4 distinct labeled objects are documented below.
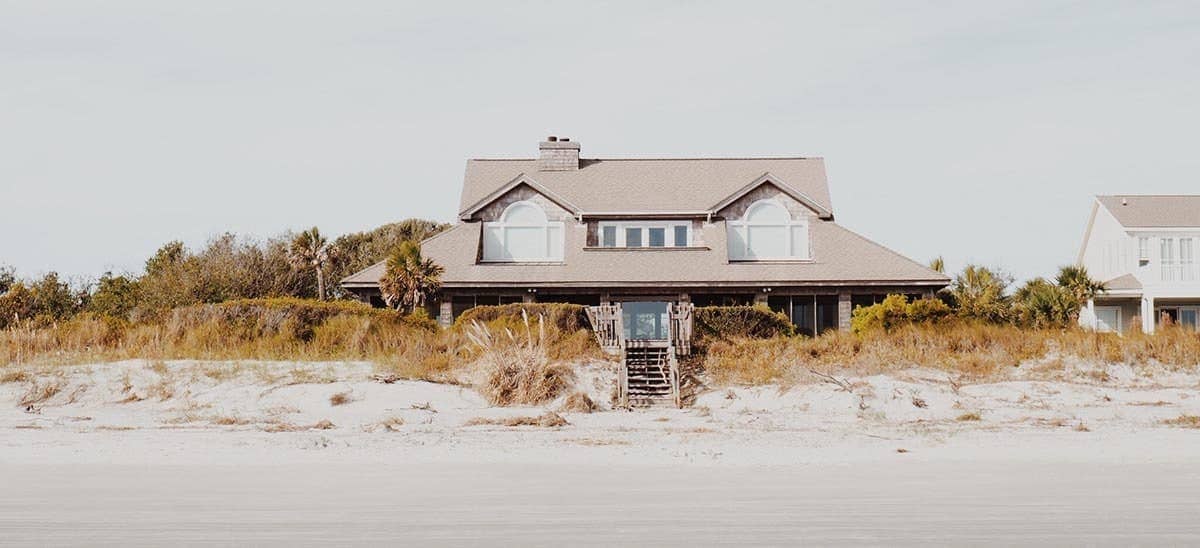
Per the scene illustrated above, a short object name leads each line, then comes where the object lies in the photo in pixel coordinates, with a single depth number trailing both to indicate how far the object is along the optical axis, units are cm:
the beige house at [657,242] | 3566
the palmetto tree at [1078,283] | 3881
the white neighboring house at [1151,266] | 4225
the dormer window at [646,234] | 3859
